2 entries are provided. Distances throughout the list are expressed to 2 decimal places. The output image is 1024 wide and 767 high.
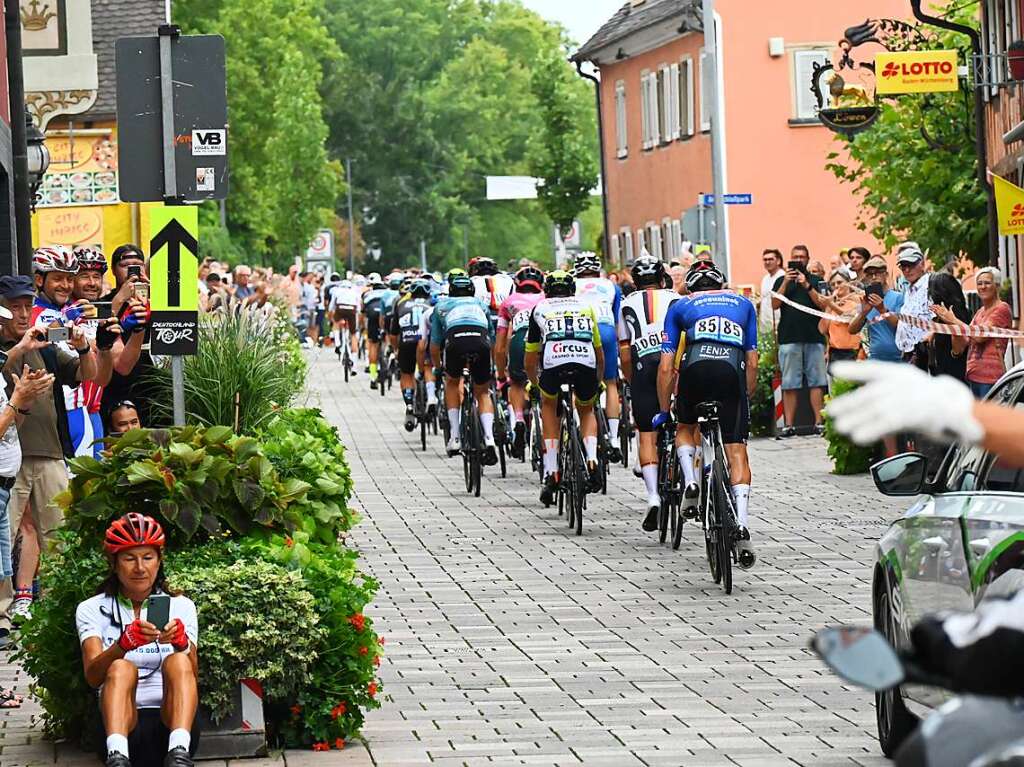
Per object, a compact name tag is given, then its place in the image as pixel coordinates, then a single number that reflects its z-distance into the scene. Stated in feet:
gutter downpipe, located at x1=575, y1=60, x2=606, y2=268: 201.98
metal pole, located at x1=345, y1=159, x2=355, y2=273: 389.80
